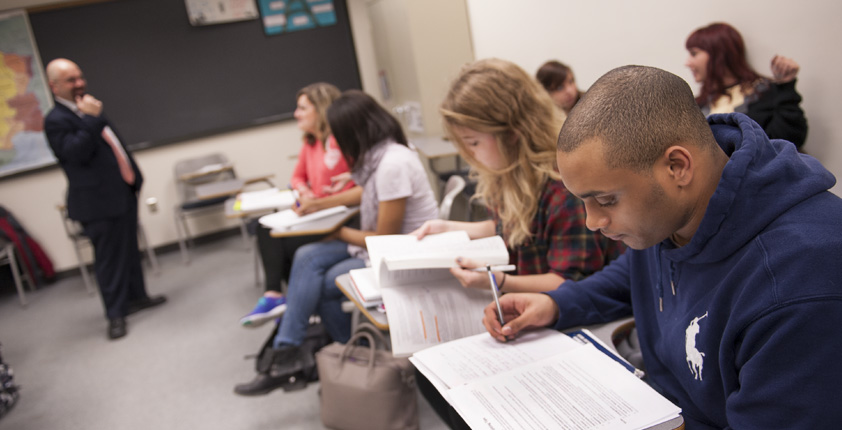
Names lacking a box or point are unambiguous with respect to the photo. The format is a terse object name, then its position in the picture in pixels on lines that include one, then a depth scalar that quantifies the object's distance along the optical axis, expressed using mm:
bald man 3326
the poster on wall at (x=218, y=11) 5012
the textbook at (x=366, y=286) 1528
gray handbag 1984
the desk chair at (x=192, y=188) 4883
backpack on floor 4539
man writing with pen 651
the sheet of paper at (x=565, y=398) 839
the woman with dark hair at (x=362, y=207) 2277
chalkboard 4785
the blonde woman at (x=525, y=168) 1423
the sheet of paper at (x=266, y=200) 2967
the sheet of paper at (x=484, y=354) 1013
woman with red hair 2016
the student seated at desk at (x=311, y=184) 2844
